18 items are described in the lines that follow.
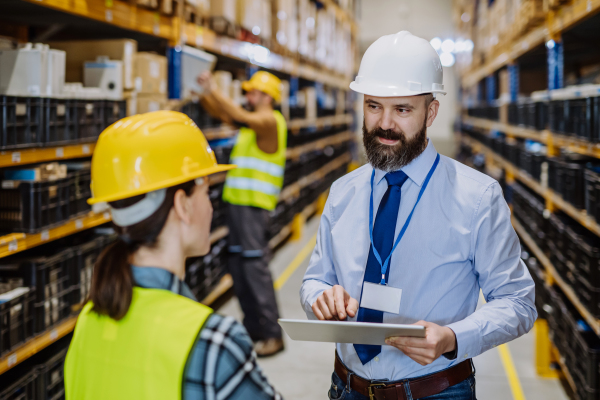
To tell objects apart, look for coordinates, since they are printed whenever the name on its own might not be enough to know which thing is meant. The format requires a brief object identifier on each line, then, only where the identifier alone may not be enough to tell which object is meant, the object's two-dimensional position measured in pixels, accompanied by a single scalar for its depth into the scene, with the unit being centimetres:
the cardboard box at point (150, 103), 394
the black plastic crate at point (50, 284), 299
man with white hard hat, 184
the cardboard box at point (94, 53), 371
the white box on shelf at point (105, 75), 365
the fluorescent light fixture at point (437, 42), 1850
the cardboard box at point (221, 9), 538
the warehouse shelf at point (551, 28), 339
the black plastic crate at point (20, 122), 262
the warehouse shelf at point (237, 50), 487
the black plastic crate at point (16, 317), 270
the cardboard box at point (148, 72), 393
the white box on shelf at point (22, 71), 289
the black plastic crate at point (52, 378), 306
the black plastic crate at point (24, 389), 278
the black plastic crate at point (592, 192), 319
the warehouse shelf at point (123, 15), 296
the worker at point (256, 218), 494
